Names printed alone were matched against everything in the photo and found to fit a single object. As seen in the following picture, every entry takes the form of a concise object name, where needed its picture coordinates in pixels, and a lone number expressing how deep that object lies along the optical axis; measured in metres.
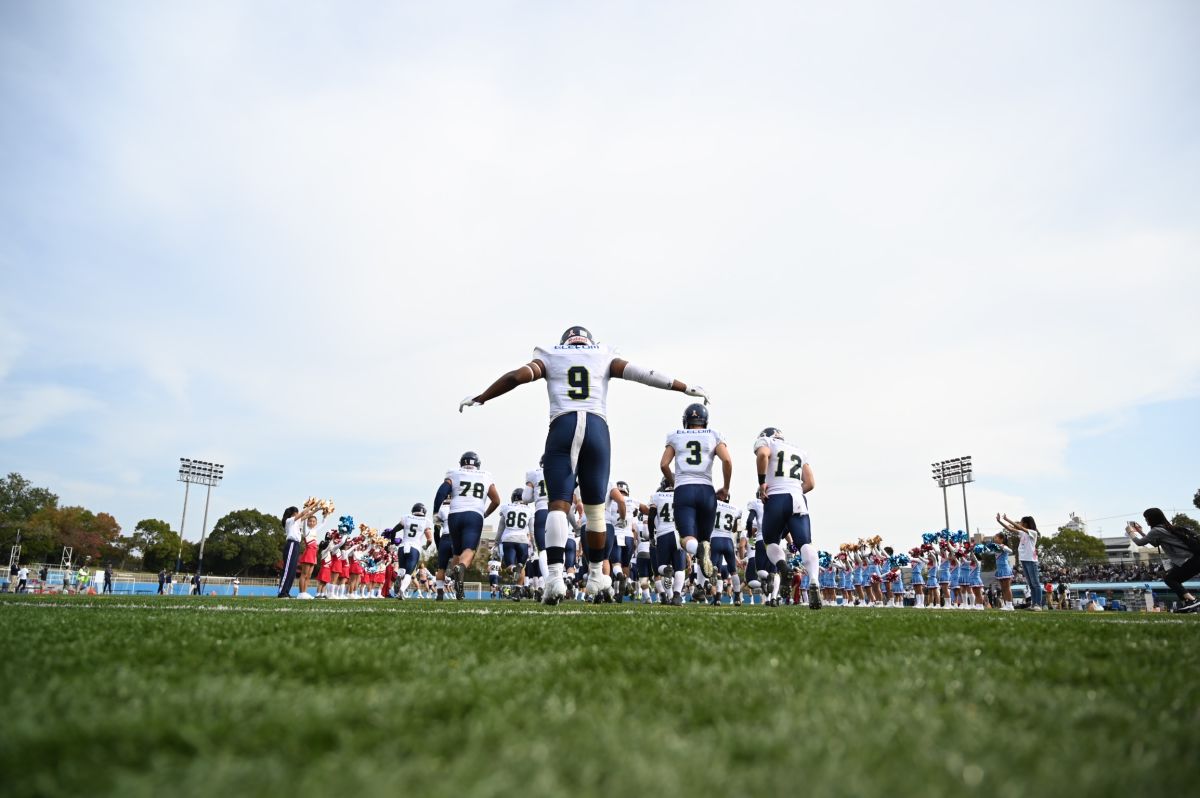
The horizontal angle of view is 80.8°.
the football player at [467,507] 13.61
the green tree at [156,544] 83.44
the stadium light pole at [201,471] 66.62
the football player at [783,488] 10.09
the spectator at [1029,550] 17.08
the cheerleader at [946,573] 24.11
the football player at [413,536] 18.94
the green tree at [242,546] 80.69
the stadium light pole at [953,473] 58.28
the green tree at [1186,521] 68.78
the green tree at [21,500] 88.12
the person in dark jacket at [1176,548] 12.33
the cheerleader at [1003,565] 20.47
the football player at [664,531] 16.58
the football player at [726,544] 16.81
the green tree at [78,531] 80.19
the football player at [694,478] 11.45
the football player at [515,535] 20.56
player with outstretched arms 7.67
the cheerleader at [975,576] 23.55
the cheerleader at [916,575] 24.53
